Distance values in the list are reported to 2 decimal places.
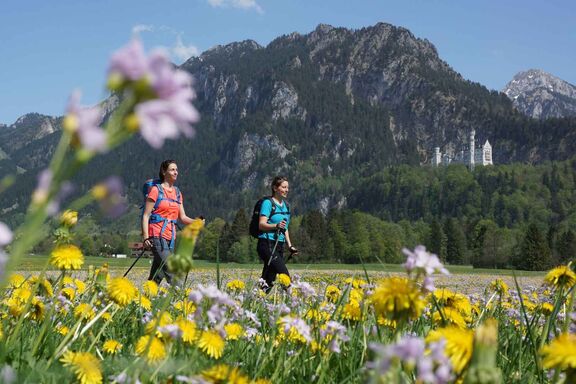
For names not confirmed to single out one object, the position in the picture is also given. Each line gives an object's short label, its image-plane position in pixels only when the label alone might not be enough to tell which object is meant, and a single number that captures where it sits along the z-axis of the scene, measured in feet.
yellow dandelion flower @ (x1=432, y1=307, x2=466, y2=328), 8.43
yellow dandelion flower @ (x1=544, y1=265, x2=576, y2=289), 7.43
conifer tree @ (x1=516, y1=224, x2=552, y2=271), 278.67
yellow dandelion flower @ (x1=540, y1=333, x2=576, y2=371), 3.23
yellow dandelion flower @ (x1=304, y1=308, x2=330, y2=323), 9.76
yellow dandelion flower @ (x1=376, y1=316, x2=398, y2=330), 8.19
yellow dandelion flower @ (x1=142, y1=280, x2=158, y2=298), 13.19
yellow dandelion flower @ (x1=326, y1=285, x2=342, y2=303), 14.06
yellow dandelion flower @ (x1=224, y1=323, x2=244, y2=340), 7.89
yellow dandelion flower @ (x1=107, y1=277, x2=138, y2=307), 7.34
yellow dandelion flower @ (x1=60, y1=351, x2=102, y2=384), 4.92
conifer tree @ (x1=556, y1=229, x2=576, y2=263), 306.88
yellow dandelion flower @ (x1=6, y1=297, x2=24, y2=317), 8.28
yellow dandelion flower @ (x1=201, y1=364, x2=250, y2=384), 3.91
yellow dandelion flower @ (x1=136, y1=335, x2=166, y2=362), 5.69
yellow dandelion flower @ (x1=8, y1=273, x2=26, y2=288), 13.40
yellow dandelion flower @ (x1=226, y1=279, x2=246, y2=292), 15.94
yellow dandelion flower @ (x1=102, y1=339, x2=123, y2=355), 7.63
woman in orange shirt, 24.18
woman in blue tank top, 26.53
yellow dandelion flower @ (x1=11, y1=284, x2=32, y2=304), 10.20
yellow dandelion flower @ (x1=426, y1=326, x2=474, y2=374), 3.51
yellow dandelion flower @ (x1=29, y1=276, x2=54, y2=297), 10.08
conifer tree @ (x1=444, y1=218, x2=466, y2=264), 377.60
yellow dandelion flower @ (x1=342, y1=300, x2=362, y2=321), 9.43
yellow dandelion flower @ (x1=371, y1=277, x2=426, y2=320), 4.24
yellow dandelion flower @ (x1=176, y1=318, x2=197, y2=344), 6.26
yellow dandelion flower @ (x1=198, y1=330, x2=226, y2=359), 6.17
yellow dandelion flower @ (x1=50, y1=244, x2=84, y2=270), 7.18
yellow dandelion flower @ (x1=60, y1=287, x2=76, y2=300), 11.94
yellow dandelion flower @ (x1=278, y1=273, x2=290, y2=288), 14.68
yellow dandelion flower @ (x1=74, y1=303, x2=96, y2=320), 9.13
